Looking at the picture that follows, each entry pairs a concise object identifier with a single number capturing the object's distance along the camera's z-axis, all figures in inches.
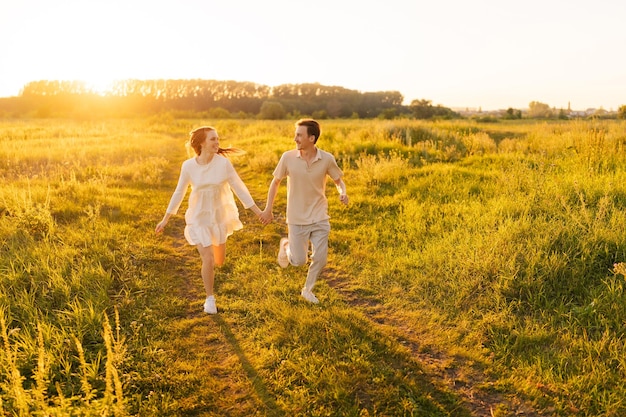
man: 197.8
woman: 197.0
